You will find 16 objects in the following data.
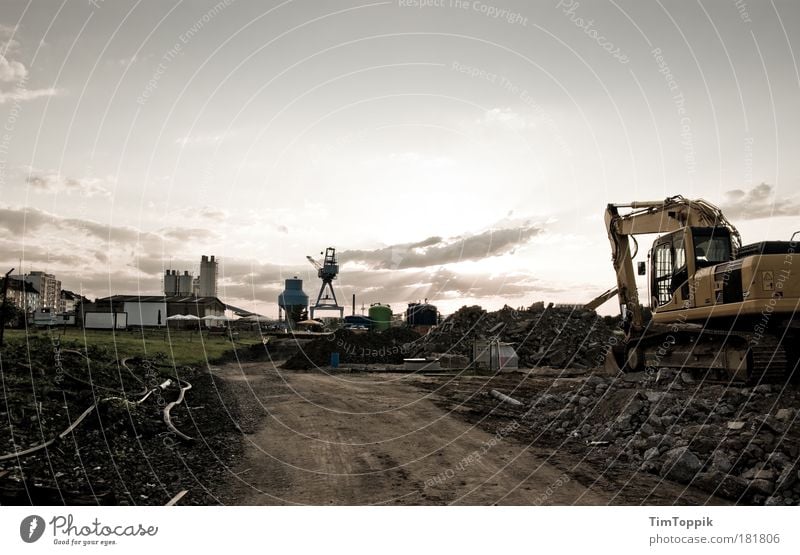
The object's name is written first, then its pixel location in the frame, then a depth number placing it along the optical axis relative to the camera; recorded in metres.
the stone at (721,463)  7.86
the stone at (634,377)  16.53
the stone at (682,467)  7.94
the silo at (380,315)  59.19
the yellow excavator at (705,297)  11.97
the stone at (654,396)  11.30
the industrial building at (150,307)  60.97
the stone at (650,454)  8.79
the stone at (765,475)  7.44
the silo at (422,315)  54.50
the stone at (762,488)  7.27
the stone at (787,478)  7.36
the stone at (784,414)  9.16
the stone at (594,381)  14.95
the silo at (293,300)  75.19
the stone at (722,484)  7.31
